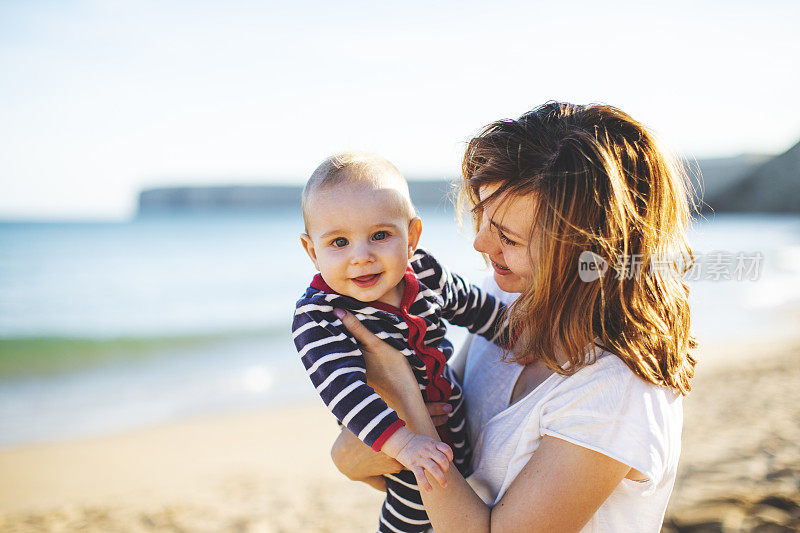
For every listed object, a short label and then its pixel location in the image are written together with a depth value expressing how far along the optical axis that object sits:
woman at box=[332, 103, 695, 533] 0.88
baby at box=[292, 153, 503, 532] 0.99
